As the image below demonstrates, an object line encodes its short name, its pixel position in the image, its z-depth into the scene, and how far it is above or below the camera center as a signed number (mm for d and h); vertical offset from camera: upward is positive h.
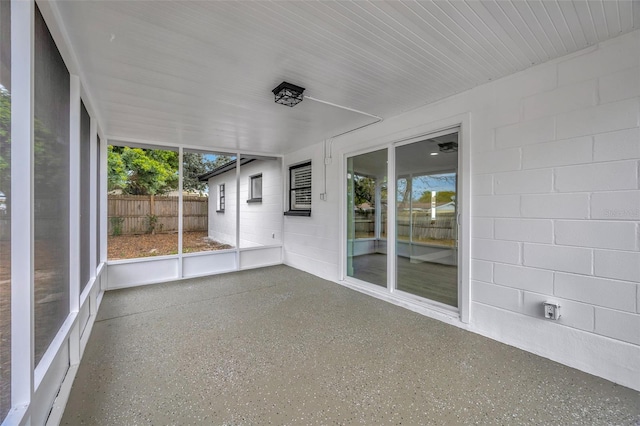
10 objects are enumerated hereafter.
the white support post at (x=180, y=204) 4906 +149
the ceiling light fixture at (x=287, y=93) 2691 +1220
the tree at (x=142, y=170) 4520 +751
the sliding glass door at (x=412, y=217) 3373 -71
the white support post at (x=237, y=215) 5535 -55
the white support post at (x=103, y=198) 4211 +216
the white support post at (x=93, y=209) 3258 +43
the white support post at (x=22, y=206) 1250 +31
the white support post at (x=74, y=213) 2246 -5
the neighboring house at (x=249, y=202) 6156 +245
